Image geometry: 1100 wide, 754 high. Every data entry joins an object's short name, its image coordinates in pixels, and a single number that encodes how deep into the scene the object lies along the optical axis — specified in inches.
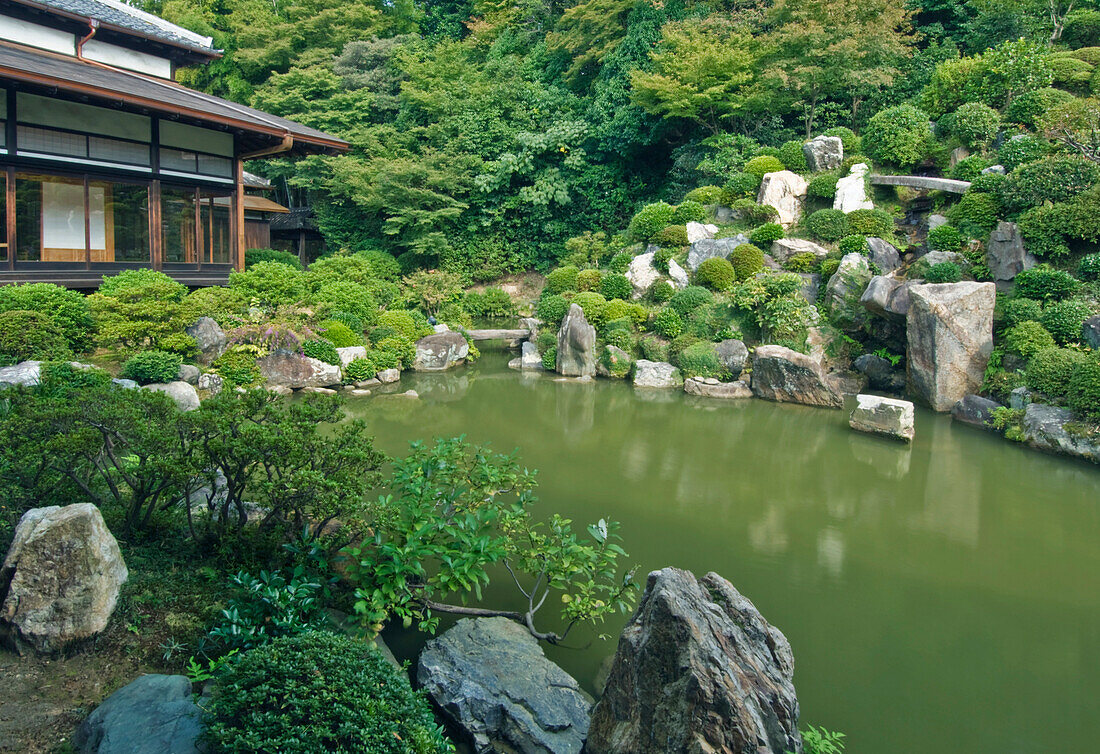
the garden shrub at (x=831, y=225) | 621.0
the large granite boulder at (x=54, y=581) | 142.2
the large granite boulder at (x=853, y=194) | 645.3
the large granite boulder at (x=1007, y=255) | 481.4
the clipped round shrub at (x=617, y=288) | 633.0
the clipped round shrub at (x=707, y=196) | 733.3
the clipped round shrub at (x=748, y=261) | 600.1
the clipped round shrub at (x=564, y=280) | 675.4
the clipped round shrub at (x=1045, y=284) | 442.6
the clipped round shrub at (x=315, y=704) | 110.7
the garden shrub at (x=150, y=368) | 382.9
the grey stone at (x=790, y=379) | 483.2
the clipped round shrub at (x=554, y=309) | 620.4
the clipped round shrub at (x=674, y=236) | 659.4
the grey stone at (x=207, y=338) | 438.3
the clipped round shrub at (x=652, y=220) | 688.4
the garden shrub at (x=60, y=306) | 386.9
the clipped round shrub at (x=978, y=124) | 616.1
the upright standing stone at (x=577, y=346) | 570.6
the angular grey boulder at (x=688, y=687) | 114.8
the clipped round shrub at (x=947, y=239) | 537.6
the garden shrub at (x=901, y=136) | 668.7
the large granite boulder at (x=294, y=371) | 459.5
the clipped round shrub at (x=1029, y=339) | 425.4
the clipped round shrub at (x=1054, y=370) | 389.1
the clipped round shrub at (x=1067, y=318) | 418.9
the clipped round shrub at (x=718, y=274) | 595.5
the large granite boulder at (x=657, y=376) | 548.2
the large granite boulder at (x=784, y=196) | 676.1
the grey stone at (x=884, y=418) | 388.2
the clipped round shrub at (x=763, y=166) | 717.3
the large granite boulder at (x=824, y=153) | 701.3
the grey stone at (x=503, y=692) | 143.9
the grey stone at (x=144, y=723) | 118.1
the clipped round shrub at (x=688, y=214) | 693.3
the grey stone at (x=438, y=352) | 591.8
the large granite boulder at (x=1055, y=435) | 360.8
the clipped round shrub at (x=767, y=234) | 629.0
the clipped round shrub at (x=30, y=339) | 362.9
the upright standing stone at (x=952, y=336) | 455.5
